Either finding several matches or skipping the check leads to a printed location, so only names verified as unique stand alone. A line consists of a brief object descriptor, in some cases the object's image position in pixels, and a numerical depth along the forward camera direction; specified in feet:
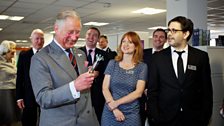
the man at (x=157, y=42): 11.91
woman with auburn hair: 8.36
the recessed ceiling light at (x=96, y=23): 32.37
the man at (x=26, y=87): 10.91
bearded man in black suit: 7.46
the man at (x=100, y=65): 10.88
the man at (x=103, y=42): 17.87
